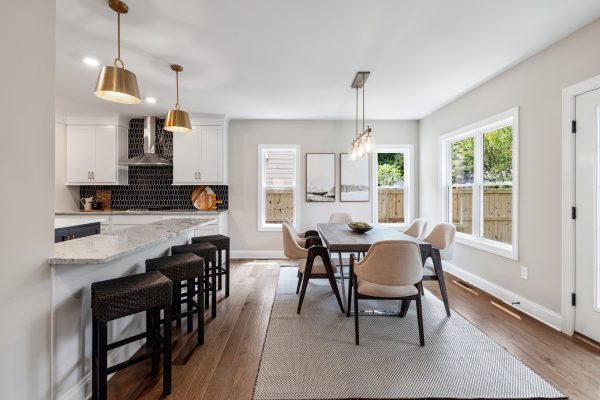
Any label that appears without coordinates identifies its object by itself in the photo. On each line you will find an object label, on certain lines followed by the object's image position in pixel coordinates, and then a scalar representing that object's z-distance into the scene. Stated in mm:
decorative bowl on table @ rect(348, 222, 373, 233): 3109
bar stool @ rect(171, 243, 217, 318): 2648
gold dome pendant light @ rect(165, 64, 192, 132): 2672
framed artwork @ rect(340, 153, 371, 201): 5137
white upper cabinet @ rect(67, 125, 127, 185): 4672
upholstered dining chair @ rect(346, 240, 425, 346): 2029
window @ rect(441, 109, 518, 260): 3125
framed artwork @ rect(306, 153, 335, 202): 5105
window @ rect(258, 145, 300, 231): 5156
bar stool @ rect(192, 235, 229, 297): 3137
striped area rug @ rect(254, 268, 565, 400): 1676
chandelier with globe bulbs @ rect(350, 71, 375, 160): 3029
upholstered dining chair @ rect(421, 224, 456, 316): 2652
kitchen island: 1441
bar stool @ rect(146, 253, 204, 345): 2082
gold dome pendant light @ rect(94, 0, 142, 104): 1747
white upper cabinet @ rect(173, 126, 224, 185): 4754
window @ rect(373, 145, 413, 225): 5211
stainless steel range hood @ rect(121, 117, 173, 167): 4555
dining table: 2445
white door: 2209
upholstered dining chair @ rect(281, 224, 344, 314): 2725
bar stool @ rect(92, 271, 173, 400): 1440
